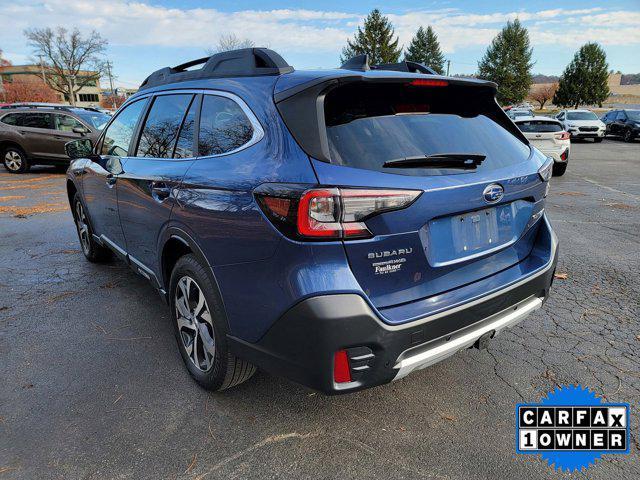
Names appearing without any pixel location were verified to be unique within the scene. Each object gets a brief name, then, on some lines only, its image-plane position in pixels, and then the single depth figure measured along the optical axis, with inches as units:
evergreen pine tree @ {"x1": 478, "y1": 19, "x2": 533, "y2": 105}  2610.7
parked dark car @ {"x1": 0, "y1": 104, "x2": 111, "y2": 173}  505.4
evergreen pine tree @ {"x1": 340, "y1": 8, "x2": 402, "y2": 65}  2443.4
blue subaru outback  73.3
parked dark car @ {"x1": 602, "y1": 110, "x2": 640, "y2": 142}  923.4
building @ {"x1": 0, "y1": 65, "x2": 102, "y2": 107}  3110.2
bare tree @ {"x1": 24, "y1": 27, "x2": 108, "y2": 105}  2541.8
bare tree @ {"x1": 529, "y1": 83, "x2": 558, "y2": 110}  3170.3
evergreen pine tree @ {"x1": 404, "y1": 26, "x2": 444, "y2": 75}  2915.1
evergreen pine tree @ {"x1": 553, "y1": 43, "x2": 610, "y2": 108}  2231.8
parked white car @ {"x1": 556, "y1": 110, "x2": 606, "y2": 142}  926.4
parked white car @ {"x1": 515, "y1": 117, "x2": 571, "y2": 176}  456.4
